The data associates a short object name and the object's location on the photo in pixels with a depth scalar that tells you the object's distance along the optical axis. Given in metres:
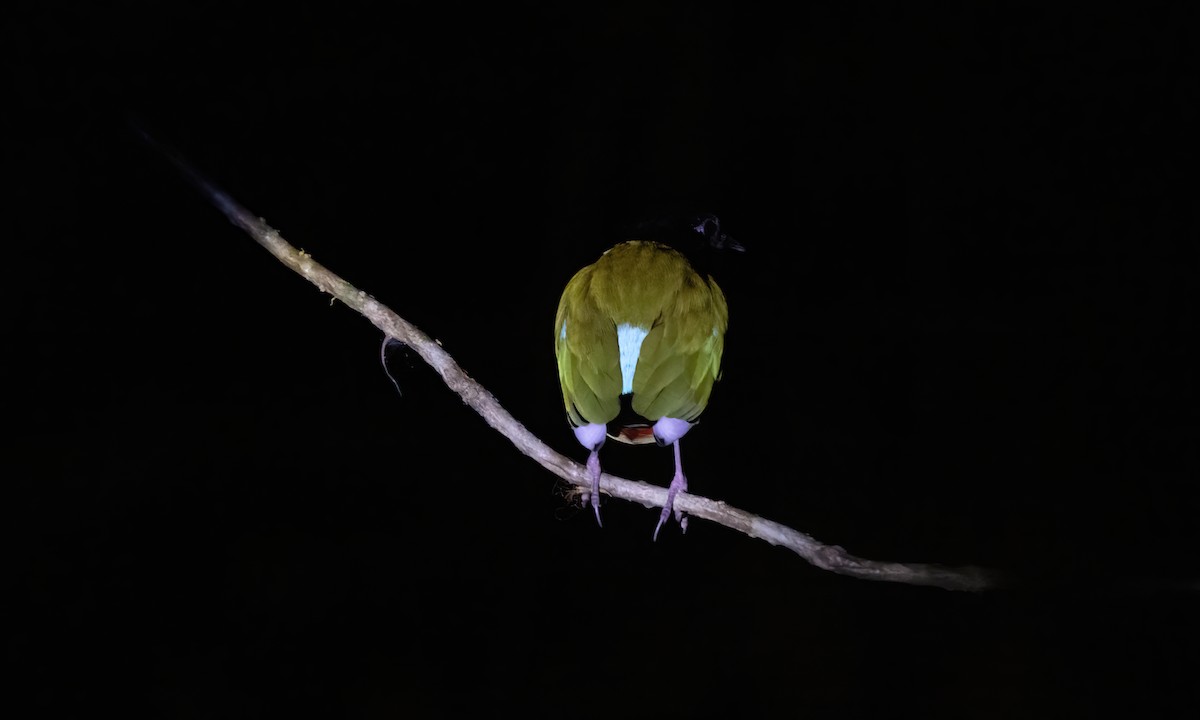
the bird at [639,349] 6.05
